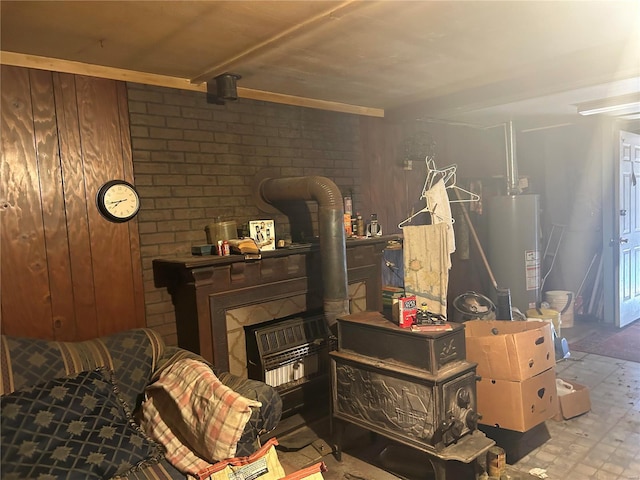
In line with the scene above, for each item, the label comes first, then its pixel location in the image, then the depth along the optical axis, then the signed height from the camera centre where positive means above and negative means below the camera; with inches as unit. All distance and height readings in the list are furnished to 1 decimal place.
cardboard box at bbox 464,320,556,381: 102.0 -35.8
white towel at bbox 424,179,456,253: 120.0 -1.5
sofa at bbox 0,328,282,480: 72.9 -31.1
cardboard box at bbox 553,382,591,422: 118.3 -54.9
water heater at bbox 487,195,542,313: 182.7 -21.0
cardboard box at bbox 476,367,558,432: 100.7 -46.2
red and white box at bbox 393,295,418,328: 93.0 -22.4
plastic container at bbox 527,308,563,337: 167.6 -45.4
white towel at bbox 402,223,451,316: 116.0 -16.7
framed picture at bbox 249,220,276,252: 119.6 -6.6
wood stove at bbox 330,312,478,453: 86.7 -36.2
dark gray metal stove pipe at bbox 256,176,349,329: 114.3 -9.8
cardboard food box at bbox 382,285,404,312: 151.9 -31.1
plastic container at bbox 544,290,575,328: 199.5 -48.7
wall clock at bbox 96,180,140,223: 103.1 +3.4
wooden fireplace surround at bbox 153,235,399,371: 107.0 -18.8
